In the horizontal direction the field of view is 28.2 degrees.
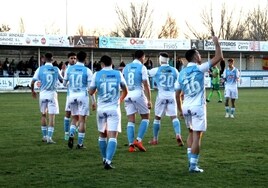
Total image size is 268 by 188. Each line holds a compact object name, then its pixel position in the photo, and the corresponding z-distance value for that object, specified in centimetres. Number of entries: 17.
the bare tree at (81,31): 8237
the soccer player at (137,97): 1193
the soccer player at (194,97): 916
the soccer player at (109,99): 963
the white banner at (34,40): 4184
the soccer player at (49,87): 1331
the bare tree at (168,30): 7800
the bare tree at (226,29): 8112
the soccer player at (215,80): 3030
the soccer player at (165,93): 1277
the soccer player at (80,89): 1209
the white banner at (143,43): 4589
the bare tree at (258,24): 8262
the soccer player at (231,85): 2028
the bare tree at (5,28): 7639
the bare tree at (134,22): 7475
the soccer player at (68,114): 1316
